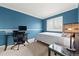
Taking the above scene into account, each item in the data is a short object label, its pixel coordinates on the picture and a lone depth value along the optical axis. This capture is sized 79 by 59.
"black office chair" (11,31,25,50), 1.89
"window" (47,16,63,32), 1.85
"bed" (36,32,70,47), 1.81
